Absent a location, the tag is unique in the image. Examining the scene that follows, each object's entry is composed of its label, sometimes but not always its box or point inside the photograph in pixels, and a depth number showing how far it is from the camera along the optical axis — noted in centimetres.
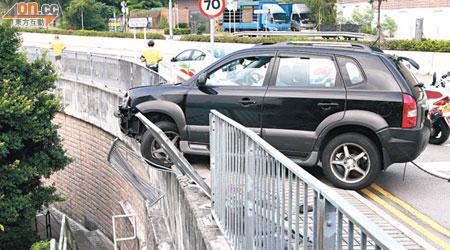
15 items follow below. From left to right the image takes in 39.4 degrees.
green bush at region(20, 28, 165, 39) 4992
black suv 770
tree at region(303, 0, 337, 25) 5084
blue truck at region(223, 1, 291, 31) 5388
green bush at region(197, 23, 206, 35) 7004
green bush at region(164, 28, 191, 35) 6212
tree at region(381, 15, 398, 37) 4569
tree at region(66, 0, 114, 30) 7762
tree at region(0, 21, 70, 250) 1695
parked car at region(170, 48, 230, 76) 2132
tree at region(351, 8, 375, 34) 4744
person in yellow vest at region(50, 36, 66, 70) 2411
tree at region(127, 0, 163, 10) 8781
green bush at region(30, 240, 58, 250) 1629
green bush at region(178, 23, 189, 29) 7275
